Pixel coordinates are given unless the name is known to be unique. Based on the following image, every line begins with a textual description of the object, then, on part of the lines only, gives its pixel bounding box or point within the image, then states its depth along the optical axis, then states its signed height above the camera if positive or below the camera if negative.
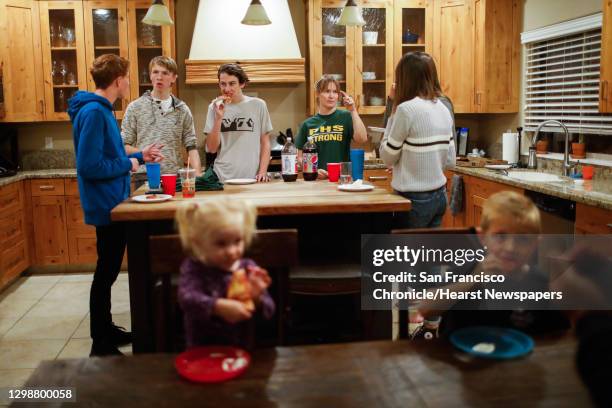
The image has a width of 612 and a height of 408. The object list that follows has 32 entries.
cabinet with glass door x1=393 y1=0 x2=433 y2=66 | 5.03 +0.91
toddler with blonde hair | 1.14 -0.25
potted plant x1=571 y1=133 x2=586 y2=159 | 4.02 -0.12
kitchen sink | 3.67 -0.28
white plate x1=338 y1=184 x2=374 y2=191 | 2.65 -0.23
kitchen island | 2.32 -0.35
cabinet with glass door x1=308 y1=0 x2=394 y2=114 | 5.01 +0.71
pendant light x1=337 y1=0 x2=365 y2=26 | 3.59 +0.72
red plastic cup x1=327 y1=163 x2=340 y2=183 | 3.05 -0.18
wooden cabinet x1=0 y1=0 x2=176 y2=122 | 4.69 +0.72
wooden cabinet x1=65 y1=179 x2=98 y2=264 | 4.66 -0.73
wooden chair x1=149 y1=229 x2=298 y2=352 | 1.40 -0.31
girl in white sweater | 2.60 -0.03
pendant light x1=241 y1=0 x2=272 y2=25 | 3.48 +0.71
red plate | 1.10 -0.42
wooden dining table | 1.04 -0.44
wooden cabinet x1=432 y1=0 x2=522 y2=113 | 4.76 +0.66
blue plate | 1.17 -0.42
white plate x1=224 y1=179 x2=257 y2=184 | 2.98 -0.22
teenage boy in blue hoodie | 2.63 -0.13
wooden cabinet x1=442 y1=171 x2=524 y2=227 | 4.07 -0.44
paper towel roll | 4.70 -0.11
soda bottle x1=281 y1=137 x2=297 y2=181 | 3.03 -0.14
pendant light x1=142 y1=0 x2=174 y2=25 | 3.41 +0.70
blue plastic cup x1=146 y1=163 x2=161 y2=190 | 2.58 -0.16
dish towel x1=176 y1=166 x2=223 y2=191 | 2.74 -0.21
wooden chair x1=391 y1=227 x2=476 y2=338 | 1.43 -0.24
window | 3.92 +0.40
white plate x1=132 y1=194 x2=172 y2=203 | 2.41 -0.24
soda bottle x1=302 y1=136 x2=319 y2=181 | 3.11 -0.14
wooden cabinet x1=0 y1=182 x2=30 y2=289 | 4.22 -0.69
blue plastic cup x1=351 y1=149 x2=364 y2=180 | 2.87 -0.12
